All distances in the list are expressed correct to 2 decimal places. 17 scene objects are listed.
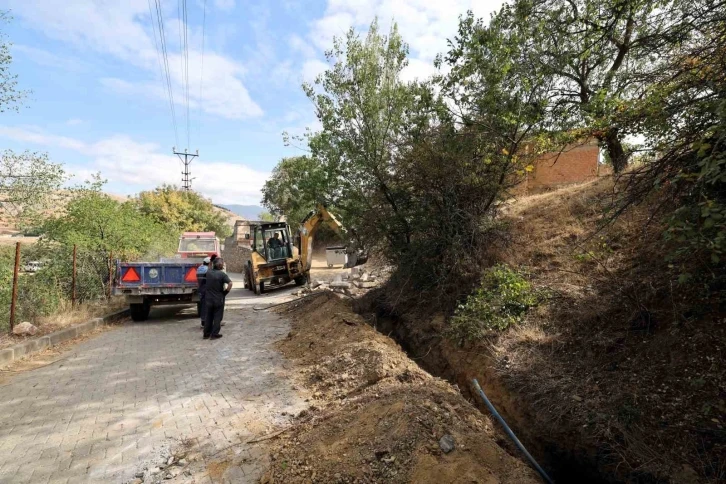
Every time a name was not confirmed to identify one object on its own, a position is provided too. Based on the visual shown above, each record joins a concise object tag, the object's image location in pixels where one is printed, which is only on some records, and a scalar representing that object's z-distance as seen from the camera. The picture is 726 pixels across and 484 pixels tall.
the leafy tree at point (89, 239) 10.03
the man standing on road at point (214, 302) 8.45
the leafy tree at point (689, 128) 2.91
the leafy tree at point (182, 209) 34.34
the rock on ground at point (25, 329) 7.61
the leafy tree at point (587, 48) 5.69
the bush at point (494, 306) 5.90
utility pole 41.34
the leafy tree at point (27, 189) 9.51
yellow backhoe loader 15.49
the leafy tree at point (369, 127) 9.16
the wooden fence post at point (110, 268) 11.12
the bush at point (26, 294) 7.79
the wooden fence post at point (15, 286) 7.38
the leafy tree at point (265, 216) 48.24
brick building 15.68
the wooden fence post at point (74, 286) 9.52
